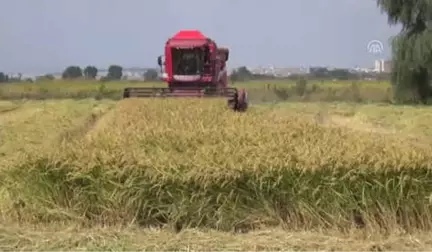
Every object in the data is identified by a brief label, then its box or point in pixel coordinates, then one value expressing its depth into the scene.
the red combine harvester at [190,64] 24.00
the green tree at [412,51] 34.53
